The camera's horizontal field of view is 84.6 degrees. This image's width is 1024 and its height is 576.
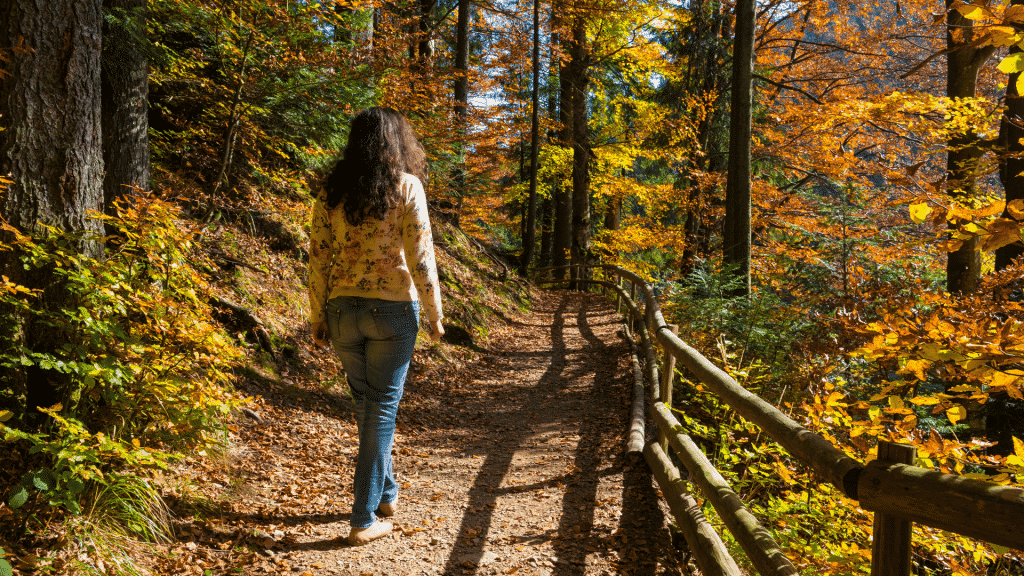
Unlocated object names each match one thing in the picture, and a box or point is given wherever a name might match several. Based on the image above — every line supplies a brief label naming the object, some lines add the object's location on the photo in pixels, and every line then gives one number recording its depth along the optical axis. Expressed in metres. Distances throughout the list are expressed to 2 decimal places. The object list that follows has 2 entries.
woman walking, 3.02
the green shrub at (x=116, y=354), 2.47
